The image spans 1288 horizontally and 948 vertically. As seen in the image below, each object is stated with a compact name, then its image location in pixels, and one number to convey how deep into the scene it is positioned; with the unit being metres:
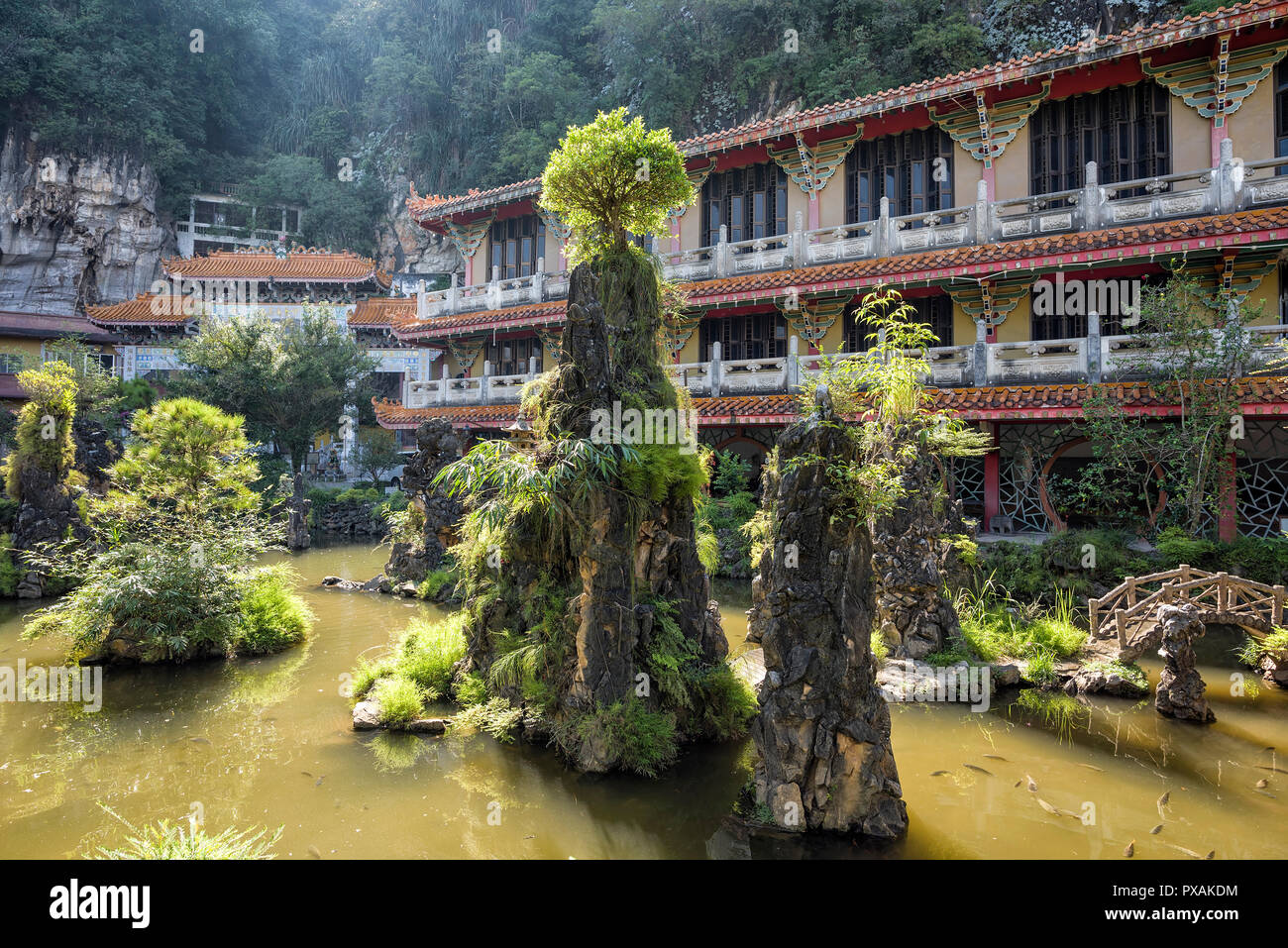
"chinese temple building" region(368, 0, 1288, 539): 13.31
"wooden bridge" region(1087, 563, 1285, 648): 9.47
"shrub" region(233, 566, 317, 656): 11.31
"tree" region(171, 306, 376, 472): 24.95
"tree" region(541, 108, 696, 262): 7.75
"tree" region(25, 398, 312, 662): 10.49
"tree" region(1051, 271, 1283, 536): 11.73
